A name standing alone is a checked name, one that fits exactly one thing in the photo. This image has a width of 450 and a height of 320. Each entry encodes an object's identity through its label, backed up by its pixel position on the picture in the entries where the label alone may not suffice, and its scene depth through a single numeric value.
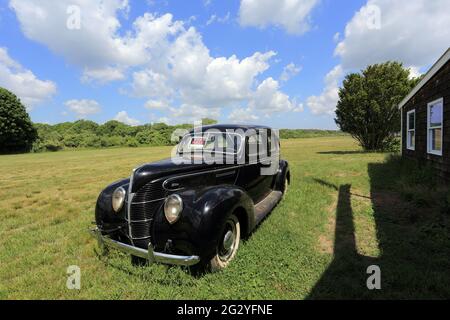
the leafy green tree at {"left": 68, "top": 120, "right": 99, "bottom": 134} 80.38
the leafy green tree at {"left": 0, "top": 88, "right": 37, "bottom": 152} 38.94
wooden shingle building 6.79
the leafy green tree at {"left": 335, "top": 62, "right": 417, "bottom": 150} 19.14
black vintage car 3.13
